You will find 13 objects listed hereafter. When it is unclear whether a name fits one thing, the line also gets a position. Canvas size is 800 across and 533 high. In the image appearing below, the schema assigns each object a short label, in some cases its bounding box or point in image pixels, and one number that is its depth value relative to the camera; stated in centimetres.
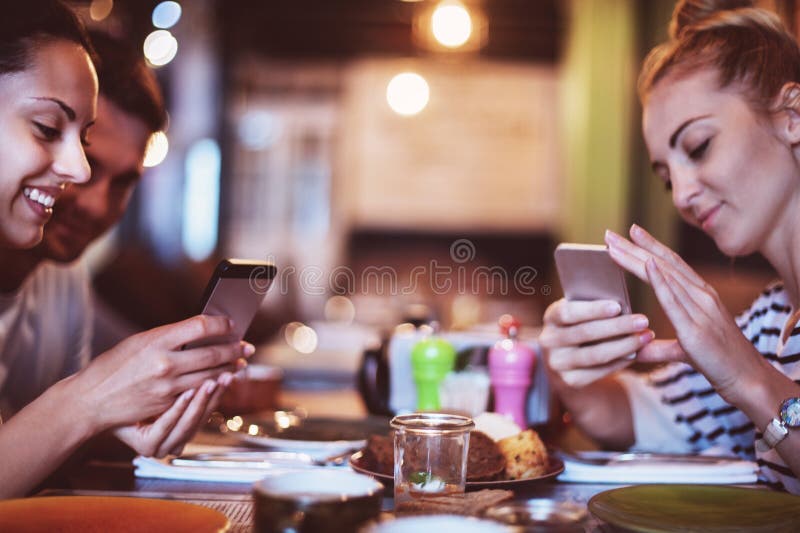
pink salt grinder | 152
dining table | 101
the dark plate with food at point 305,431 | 134
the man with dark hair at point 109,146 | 175
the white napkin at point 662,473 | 120
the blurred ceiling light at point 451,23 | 373
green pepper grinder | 157
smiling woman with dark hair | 107
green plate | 85
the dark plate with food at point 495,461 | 108
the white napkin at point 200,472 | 116
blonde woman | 113
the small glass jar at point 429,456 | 97
